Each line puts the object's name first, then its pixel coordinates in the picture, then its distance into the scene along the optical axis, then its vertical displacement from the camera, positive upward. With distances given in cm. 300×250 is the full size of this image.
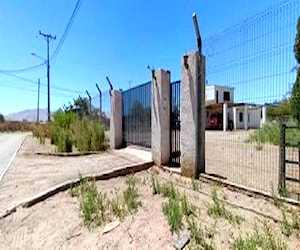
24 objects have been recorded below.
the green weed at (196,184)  338 -114
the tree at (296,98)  270 +44
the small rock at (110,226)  256 -147
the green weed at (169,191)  303 -116
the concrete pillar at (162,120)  474 +17
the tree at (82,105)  1134 +146
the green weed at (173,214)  238 -124
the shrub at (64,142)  790 -70
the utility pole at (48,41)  1950 +977
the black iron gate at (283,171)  279 -74
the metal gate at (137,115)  602 +43
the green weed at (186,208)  257 -121
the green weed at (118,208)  274 -132
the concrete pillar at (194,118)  383 +18
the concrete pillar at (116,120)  759 +28
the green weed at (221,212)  242 -124
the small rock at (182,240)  216 -142
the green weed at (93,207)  274 -132
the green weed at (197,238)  209 -138
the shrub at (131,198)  288 -125
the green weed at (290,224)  217 -124
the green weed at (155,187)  332 -117
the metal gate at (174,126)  473 +1
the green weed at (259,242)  193 -130
